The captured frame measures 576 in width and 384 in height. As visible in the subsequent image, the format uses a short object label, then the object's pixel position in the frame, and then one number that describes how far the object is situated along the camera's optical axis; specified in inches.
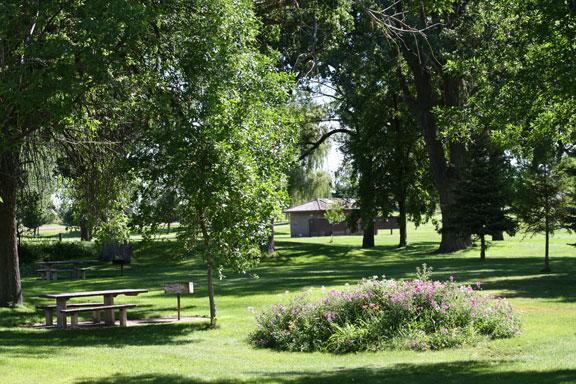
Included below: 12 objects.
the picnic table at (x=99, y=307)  700.0
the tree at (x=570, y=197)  1016.4
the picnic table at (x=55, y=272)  1334.9
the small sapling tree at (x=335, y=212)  2426.2
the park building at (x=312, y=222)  3585.1
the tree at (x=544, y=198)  1128.8
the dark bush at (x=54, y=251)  1830.7
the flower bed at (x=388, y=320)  585.6
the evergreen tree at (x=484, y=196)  1341.0
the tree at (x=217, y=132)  654.5
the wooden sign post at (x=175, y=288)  714.2
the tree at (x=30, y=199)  975.8
